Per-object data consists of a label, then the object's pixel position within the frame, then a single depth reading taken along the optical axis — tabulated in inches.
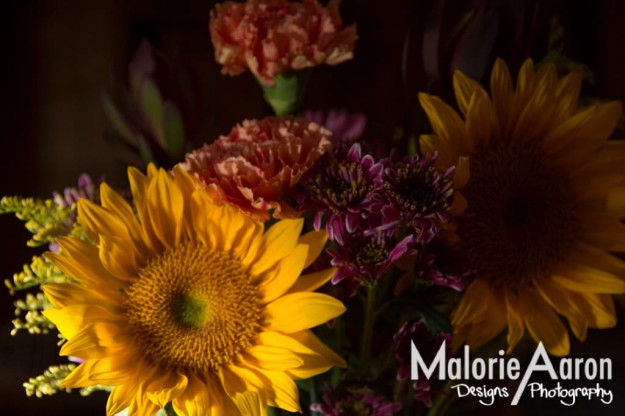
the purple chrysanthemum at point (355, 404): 21.6
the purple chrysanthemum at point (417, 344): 22.0
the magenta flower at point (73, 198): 23.6
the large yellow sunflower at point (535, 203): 22.7
